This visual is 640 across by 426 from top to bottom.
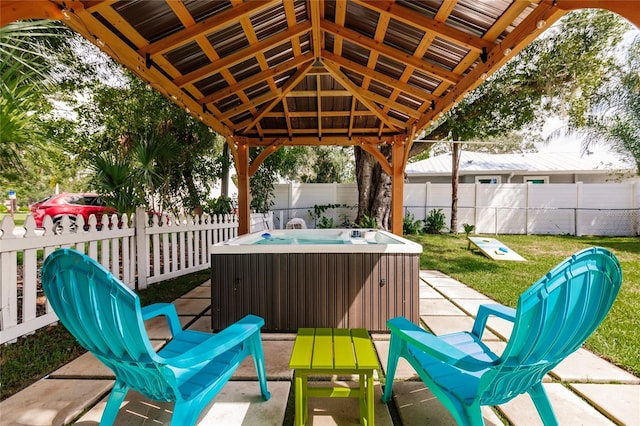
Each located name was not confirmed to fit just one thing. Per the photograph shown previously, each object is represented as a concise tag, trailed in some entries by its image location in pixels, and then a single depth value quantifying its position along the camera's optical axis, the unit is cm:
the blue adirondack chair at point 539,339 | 134
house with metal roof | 1322
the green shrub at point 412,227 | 1091
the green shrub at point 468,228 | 1035
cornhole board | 681
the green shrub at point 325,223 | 1098
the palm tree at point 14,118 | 208
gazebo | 224
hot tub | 314
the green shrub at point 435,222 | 1123
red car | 958
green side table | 164
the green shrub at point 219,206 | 791
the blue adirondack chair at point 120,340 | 138
